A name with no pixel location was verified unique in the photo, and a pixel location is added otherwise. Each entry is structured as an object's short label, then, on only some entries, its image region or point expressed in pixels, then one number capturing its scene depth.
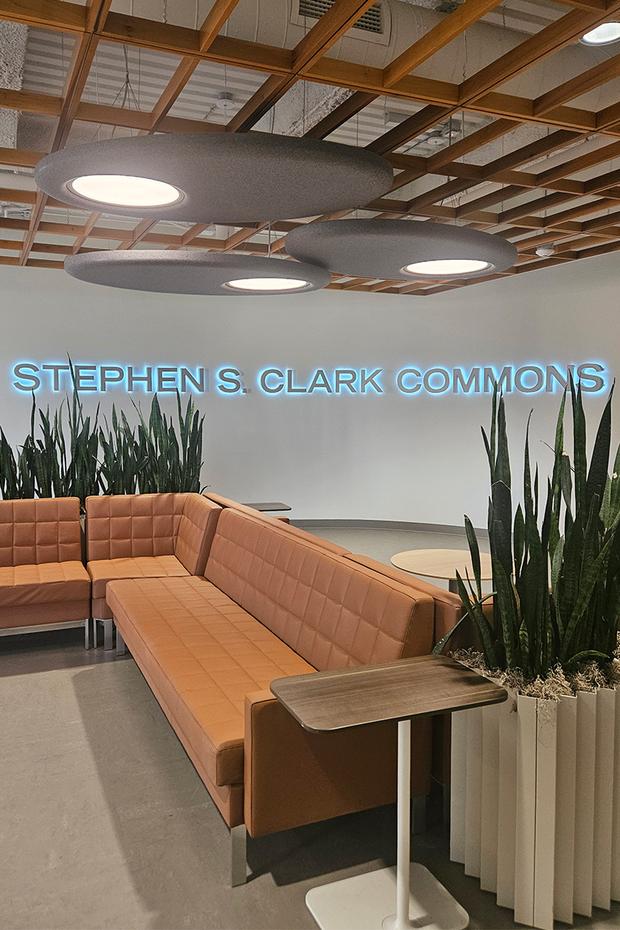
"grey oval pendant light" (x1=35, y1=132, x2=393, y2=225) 2.50
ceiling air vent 3.35
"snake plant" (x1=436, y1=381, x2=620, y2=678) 2.10
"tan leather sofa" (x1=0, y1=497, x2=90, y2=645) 4.18
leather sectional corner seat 4.53
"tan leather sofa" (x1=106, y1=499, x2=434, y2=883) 2.18
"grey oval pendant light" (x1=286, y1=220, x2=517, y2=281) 3.61
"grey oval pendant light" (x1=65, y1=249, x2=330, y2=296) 4.11
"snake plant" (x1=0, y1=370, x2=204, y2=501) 5.05
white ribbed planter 1.98
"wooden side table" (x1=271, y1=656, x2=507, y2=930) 1.77
